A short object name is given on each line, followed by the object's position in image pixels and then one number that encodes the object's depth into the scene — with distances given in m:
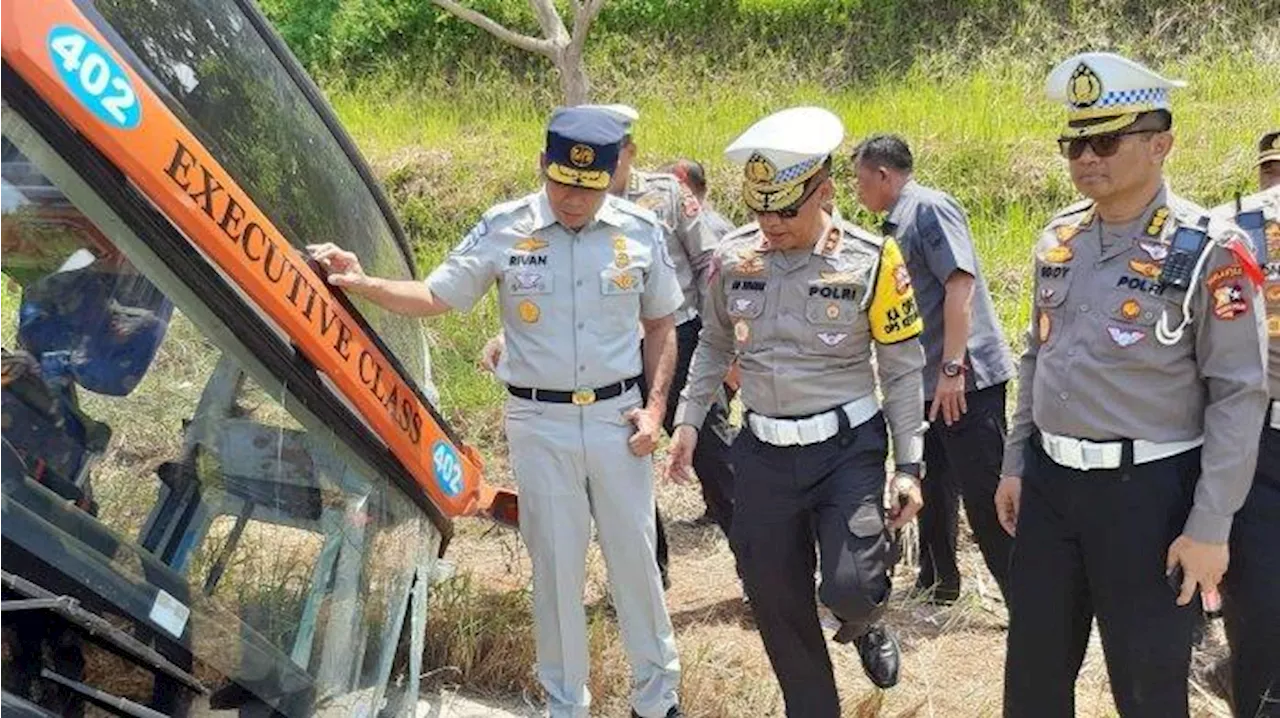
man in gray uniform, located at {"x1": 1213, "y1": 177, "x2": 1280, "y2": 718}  3.17
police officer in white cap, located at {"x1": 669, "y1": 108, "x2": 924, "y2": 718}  3.32
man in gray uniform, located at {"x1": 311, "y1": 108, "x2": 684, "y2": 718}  3.65
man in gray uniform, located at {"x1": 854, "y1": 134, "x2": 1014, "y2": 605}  4.36
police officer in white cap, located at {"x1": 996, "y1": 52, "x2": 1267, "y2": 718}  2.74
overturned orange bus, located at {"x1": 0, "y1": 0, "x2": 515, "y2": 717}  1.97
